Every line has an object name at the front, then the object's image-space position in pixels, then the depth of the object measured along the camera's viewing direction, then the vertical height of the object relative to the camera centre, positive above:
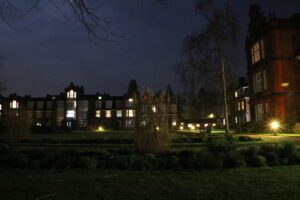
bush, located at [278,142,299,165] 6.73 -0.96
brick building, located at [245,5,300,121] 22.73 +5.71
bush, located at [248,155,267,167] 6.43 -1.08
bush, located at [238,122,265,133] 22.38 -0.50
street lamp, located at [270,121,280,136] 17.00 -0.21
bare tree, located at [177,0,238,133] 18.08 +6.65
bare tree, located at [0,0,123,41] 3.76 +1.96
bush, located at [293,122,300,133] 18.69 -0.42
